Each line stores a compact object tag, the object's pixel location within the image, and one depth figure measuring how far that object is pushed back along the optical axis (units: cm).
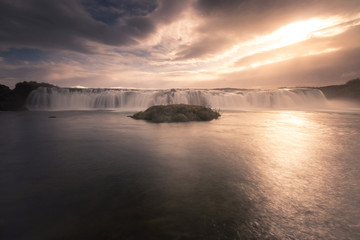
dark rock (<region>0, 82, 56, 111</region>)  3494
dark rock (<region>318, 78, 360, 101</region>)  4806
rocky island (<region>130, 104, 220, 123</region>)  1559
